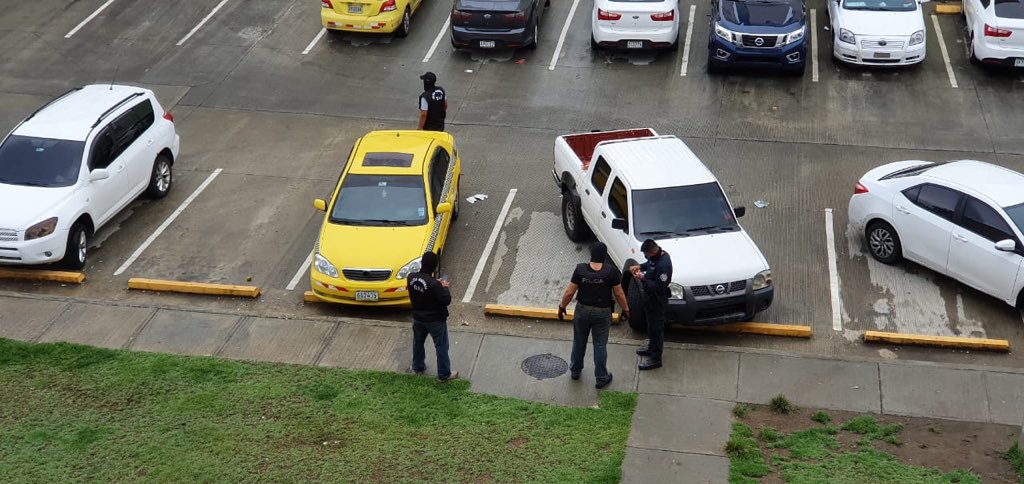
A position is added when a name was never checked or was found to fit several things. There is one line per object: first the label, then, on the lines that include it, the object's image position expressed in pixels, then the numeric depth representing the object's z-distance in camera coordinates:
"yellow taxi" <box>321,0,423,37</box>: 23.14
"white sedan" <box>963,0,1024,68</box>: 20.94
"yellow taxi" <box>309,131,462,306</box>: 14.19
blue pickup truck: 21.16
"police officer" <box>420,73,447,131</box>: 17.84
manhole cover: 12.74
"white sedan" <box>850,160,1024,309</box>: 13.80
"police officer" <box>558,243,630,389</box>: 11.66
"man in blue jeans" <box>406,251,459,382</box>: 11.70
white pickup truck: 13.27
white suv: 15.02
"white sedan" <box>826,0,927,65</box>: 21.41
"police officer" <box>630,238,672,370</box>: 12.27
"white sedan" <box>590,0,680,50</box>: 22.16
